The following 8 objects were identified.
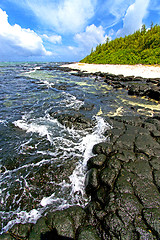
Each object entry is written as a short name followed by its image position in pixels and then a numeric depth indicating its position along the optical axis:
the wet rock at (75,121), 6.87
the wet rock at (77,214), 2.67
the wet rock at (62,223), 2.43
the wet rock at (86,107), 9.36
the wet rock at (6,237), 2.29
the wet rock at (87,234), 2.29
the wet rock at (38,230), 2.38
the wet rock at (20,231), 2.49
